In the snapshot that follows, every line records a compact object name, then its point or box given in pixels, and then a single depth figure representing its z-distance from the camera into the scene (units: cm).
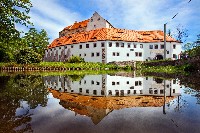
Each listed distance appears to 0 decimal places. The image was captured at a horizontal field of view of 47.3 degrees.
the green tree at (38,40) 8050
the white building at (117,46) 6203
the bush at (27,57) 3812
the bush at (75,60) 4938
